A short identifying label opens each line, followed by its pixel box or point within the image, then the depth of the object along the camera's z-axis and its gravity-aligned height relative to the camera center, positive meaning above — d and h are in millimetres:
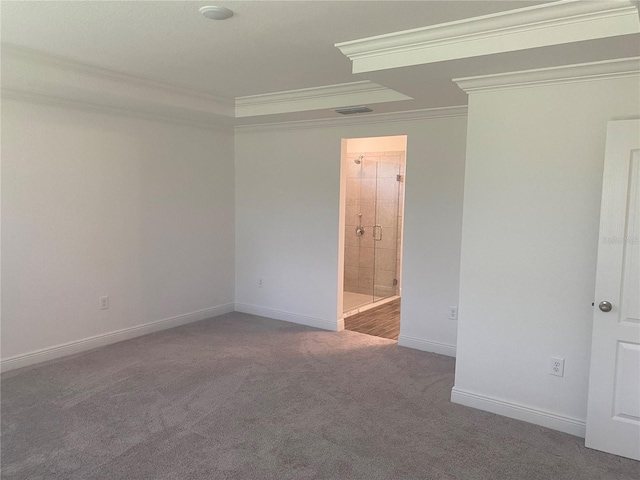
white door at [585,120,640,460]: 2668 -585
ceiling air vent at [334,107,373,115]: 4285 +868
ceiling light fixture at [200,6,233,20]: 2502 +1023
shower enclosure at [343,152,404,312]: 6797 -317
